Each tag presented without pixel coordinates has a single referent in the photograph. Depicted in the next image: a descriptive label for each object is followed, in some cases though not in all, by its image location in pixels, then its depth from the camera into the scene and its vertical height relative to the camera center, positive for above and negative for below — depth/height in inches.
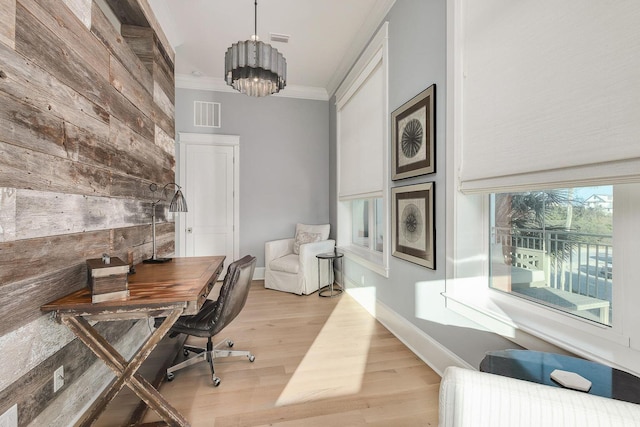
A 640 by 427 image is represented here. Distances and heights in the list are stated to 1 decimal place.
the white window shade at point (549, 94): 41.1 +20.8
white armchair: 157.9 -27.7
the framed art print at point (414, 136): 85.3 +24.7
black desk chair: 77.0 -28.8
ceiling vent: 133.8 +82.0
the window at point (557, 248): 49.4 -7.4
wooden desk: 53.5 -19.9
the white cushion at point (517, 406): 21.6 -15.1
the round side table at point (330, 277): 157.6 -37.6
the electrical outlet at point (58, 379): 55.1 -32.6
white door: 180.7 +10.7
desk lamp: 93.2 +1.4
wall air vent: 181.8 +61.8
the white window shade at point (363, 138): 121.6 +35.9
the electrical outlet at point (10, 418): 43.4 -31.9
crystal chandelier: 85.7 +44.8
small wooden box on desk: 53.8 -13.3
